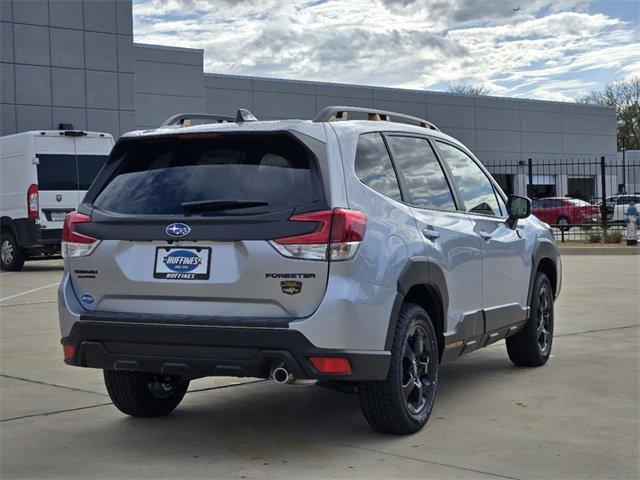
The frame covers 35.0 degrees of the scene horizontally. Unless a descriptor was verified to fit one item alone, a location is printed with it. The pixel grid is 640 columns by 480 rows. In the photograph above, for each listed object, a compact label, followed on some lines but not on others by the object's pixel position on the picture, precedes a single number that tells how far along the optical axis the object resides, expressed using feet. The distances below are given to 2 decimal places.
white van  63.87
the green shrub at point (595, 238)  90.68
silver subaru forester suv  17.06
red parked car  132.34
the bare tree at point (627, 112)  303.07
